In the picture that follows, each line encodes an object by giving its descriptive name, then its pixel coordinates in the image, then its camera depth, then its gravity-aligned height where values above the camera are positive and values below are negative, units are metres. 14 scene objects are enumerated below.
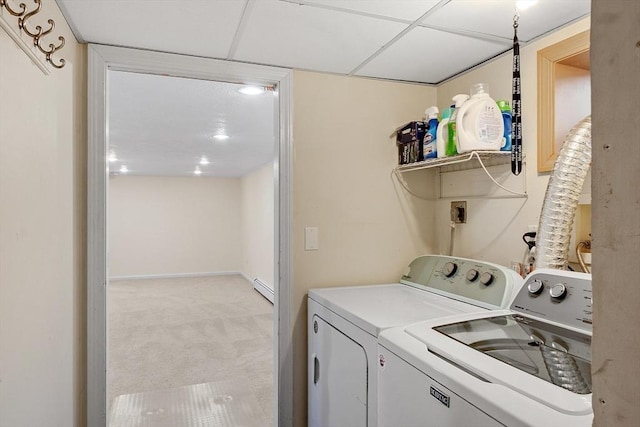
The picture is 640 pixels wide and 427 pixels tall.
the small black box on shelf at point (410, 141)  1.97 +0.38
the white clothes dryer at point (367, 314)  1.39 -0.41
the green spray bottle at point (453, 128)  1.69 +0.38
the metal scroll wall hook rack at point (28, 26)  0.86 +0.48
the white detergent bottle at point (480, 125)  1.60 +0.37
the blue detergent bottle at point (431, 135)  1.86 +0.38
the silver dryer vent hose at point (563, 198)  1.31 +0.05
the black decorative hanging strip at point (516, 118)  1.43 +0.37
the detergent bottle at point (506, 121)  1.66 +0.40
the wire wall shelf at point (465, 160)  1.62 +0.24
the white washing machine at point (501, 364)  0.79 -0.40
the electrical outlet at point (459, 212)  2.04 +0.00
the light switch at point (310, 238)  2.00 -0.14
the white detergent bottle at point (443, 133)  1.77 +0.37
